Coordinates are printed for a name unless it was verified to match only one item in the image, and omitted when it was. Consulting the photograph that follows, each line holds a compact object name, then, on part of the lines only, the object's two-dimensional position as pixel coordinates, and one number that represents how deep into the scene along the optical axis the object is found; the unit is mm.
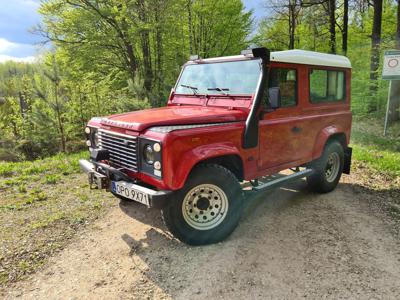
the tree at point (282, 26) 24547
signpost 9867
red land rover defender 3344
